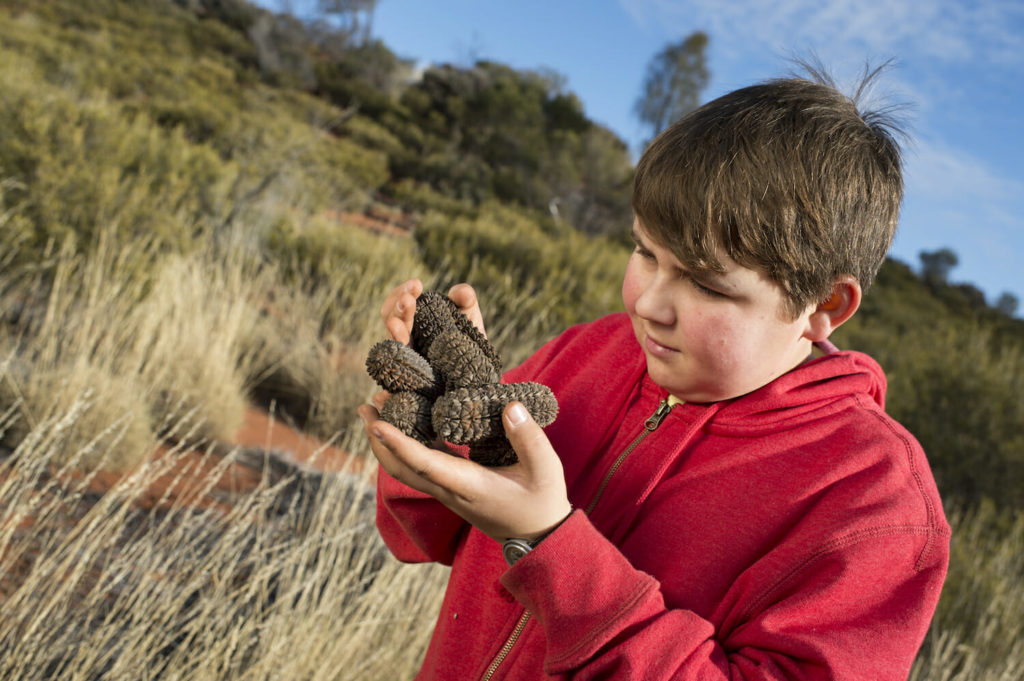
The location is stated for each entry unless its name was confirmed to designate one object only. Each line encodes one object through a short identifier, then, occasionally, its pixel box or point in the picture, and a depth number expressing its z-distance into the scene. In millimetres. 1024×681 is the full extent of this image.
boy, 1059
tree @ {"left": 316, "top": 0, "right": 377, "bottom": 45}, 32625
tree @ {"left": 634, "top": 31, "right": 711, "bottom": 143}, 30672
